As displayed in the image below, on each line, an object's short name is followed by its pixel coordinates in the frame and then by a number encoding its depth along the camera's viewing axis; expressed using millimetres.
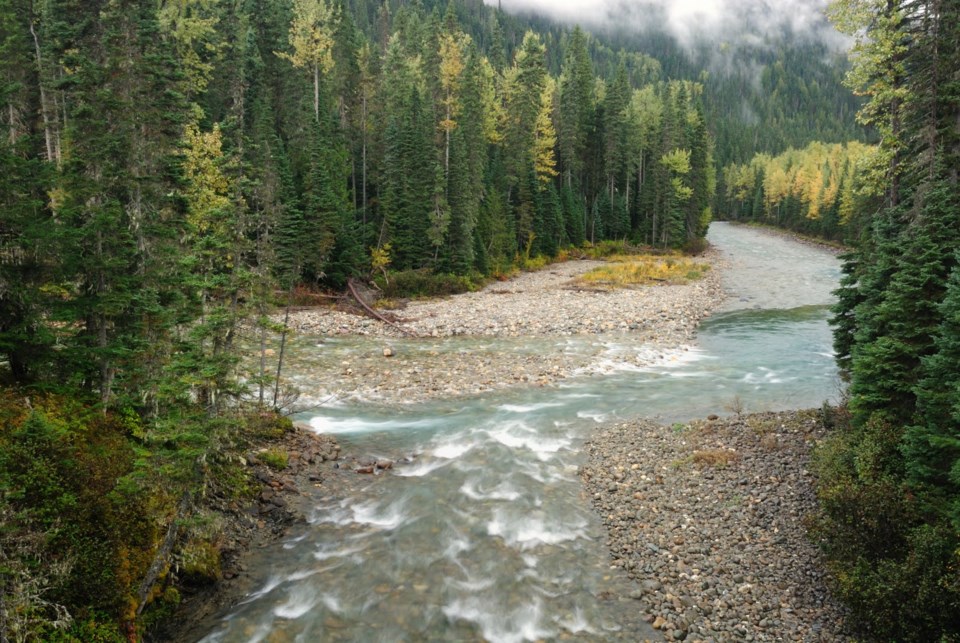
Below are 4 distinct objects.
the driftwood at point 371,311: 30286
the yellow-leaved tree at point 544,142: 60147
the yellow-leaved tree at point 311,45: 49806
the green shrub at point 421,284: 40562
